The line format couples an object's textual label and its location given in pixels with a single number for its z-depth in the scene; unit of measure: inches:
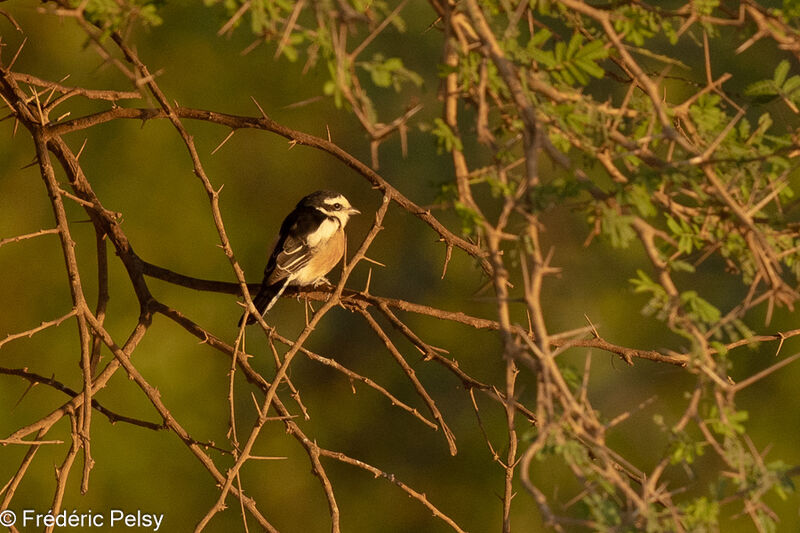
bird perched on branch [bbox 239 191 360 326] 468.1
